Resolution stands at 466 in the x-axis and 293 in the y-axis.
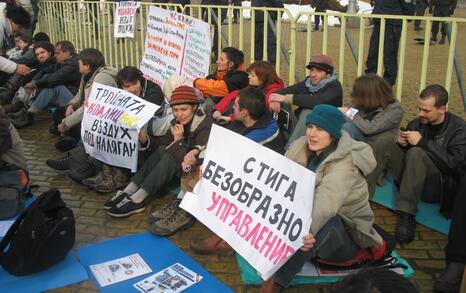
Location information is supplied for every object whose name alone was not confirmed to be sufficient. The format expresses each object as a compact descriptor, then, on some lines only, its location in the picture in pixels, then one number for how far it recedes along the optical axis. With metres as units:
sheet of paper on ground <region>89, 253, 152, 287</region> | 3.48
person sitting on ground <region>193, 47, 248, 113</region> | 5.47
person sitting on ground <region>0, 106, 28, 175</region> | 4.39
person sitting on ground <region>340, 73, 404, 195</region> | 4.14
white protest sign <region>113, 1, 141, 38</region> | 8.16
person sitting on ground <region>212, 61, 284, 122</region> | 5.11
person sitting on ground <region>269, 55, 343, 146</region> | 4.63
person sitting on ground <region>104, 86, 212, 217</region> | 4.39
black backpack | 3.35
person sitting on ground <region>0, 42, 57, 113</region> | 7.49
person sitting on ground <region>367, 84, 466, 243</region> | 3.73
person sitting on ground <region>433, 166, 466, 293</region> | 3.19
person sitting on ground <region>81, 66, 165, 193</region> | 4.98
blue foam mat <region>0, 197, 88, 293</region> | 3.33
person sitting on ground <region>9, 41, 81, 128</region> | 7.03
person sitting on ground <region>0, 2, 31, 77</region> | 9.75
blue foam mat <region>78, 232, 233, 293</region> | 3.38
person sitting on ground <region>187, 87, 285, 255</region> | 4.16
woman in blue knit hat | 3.04
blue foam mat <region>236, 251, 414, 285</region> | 3.39
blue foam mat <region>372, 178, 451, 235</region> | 3.99
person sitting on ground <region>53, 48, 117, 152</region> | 5.78
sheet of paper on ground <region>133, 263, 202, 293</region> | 3.34
